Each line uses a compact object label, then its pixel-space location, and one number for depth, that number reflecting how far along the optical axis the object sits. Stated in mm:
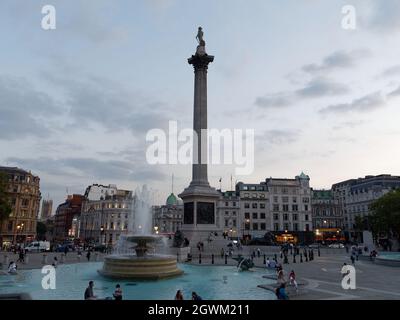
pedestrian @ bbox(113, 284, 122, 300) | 15633
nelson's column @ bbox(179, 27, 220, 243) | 52406
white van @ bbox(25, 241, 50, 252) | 62594
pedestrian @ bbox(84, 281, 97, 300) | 16219
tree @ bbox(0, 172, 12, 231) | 46188
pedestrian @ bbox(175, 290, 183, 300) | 14202
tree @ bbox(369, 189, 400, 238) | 61438
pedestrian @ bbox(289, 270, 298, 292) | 19828
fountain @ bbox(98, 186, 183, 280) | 25797
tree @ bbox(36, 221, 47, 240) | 158575
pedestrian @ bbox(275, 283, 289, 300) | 16688
